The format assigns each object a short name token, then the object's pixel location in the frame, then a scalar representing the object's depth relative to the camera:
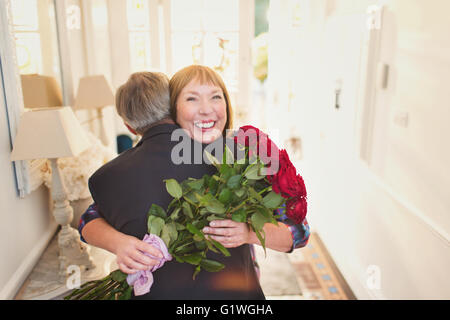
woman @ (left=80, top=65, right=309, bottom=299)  0.92
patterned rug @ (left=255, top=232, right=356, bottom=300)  2.15
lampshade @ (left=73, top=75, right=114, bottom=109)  2.46
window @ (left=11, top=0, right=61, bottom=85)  1.66
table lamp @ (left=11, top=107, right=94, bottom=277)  1.47
